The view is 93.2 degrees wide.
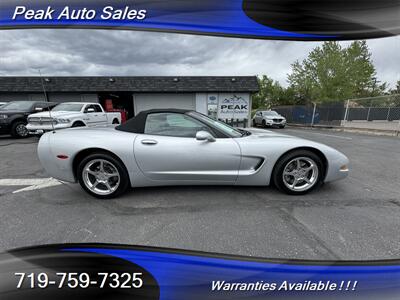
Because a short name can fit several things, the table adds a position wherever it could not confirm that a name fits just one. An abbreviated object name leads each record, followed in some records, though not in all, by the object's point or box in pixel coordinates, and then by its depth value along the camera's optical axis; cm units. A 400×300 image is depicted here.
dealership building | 1348
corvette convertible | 247
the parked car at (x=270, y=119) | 1476
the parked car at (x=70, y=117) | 664
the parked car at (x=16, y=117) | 768
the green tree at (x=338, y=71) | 2123
